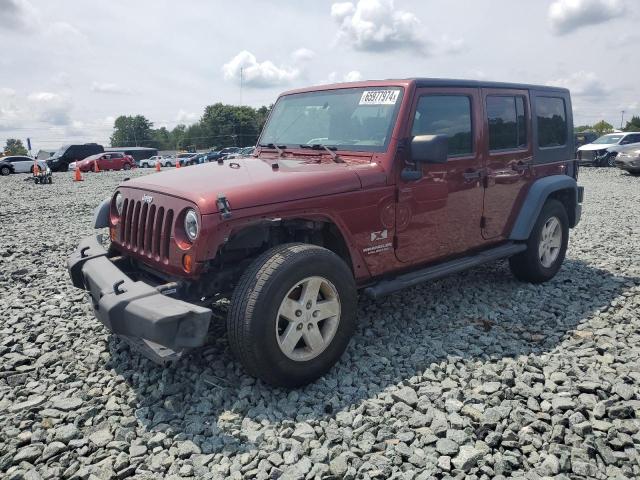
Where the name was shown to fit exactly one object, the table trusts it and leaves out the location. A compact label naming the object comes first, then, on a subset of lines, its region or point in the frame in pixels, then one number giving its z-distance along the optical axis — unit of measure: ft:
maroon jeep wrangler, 9.77
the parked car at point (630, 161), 58.90
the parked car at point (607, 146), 71.10
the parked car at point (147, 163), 134.62
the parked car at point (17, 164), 96.63
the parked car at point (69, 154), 107.24
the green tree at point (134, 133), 312.71
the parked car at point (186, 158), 127.65
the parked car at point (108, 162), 104.22
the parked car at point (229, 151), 125.43
